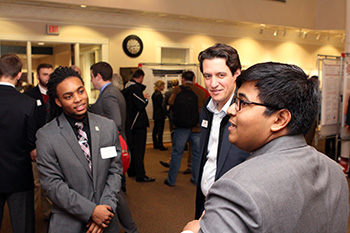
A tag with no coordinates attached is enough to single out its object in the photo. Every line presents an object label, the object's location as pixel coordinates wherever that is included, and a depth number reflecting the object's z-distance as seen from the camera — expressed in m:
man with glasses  0.84
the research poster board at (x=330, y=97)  6.03
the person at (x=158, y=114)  7.95
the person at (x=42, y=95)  4.02
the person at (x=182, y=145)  5.31
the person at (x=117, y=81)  5.13
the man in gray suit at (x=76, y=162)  2.06
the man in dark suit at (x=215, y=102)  1.95
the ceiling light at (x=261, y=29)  10.82
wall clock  8.80
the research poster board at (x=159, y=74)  8.65
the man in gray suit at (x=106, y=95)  3.98
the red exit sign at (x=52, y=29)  7.75
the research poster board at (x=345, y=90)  5.89
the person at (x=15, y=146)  2.72
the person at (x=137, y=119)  5.39
